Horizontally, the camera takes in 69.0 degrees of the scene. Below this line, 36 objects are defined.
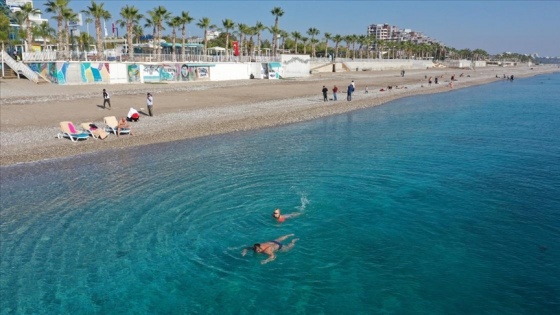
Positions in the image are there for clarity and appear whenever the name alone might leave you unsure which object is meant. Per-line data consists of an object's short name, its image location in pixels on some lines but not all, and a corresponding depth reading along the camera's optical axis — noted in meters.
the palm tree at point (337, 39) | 122.25
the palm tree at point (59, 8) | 49.19
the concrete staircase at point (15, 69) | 43.12
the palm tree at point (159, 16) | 60.24
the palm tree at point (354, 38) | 129.88
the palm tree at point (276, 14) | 83.09
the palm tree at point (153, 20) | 60.99
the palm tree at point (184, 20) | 63.69
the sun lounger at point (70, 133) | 24.03
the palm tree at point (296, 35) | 104.56
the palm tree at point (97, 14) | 50.51
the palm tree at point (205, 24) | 70.81
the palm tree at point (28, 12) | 49.00
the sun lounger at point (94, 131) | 24.64
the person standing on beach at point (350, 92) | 45.97
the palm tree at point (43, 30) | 76.03
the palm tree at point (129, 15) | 53.02
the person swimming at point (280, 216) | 13.86
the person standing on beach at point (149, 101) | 30.46
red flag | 70.05
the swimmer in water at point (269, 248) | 11.63
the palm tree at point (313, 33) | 107.19
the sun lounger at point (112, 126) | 25.86
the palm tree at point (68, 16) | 49.97
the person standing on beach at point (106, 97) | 31.56
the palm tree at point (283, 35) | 111.39
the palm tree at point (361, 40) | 133.44
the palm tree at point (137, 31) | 96.86
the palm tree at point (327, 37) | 120.93
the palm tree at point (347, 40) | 127.86
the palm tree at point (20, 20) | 60.00
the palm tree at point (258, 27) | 89.38
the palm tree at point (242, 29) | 83.32
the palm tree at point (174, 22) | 63.59
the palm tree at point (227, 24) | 75.31
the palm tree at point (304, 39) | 110.10
